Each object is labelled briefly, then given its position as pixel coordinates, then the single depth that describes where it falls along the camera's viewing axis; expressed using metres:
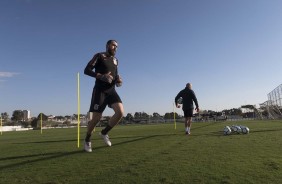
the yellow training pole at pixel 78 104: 4.99
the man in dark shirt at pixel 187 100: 7.75
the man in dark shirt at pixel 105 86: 4.16
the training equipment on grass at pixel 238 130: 6.34
